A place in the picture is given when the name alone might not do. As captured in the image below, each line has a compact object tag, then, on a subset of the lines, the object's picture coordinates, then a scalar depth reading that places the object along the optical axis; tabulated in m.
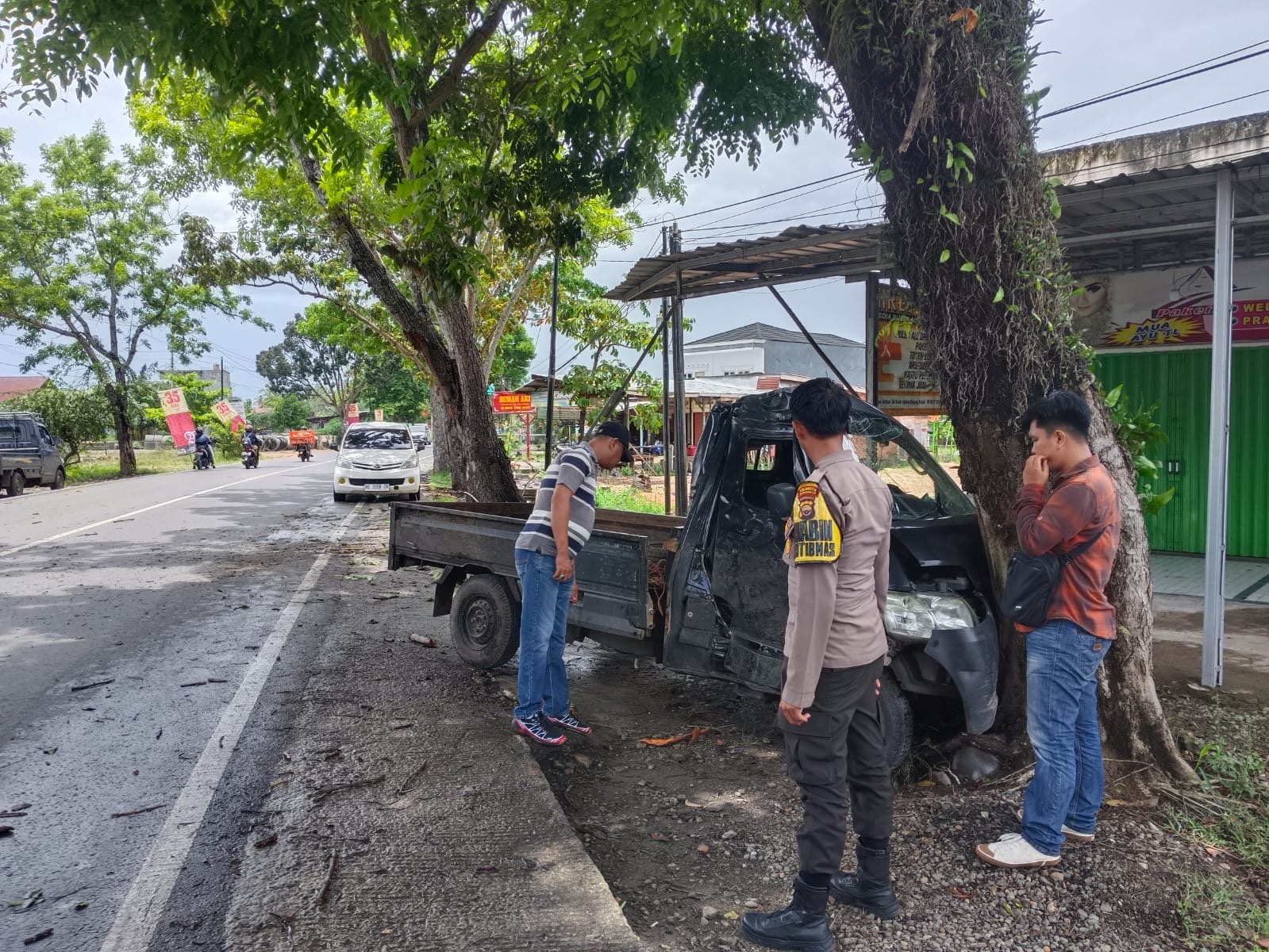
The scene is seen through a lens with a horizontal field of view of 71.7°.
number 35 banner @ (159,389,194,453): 38.00
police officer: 2.88
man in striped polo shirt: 4.66
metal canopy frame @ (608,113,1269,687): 5.27
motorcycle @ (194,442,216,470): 33.09
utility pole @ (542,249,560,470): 10.48
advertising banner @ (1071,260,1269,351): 8.64
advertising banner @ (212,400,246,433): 50.09
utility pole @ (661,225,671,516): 10.46
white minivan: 18.42
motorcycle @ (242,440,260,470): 34.12
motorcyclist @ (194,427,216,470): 33.09
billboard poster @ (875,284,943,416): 7.89
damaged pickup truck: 3.99
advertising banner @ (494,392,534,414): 22.69
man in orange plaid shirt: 3.24
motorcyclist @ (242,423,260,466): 34.59
